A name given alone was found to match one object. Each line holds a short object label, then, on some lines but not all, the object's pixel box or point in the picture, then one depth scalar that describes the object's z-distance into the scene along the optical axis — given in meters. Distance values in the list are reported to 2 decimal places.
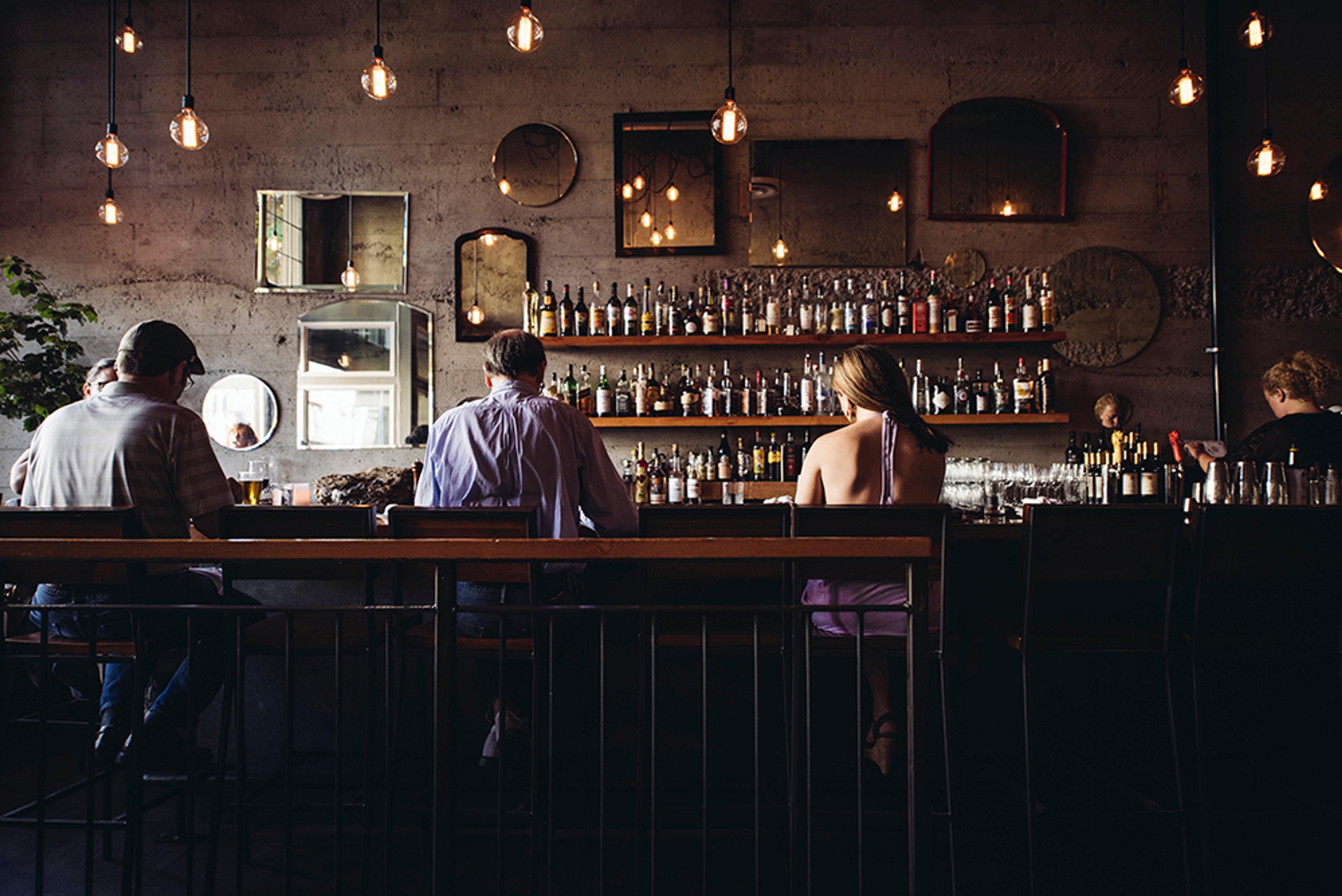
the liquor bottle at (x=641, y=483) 4.86
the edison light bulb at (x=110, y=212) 4.31
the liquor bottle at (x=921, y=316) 4.81
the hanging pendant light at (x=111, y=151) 3.51
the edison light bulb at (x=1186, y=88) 3.45
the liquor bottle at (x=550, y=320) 4.84
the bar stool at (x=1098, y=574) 2.10
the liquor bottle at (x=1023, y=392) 4.72
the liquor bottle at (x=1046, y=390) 4.76
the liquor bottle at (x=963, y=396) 4.75
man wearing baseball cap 2.29
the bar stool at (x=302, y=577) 2.00
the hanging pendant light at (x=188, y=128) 3.26
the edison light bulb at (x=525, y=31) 3.04
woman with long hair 2.36
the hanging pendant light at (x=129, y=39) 3.41
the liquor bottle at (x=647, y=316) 4.94
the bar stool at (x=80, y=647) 1.73
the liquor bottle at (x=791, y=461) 4.92
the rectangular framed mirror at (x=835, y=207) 5.04
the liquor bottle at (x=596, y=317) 4.88
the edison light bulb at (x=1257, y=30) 3.12
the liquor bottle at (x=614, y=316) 4.88
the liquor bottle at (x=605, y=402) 4.84
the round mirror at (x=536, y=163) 5.10
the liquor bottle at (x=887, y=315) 4.79
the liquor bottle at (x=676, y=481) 4.87
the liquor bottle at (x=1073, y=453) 4.96
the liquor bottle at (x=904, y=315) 4.81
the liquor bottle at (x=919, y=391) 4.88
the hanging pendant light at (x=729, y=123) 3.41
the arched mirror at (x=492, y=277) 5.12
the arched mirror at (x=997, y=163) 5.02
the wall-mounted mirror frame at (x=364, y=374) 5.19
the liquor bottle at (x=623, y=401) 4.90
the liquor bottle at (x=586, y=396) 4.93
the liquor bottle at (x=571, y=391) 4.97
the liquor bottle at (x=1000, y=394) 4.73
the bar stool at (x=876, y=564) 1.97
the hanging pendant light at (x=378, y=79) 3.27
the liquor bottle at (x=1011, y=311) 4.78
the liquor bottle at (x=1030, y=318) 4.69
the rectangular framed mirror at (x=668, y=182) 5.07
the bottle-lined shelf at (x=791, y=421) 4.65
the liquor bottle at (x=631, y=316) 4.92
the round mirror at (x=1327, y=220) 4.98
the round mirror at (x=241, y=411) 5.20
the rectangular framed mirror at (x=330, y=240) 5.16
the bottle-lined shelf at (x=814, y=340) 4.69
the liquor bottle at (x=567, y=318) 4.93
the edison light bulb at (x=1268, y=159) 3.77
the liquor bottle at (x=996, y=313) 4.75
